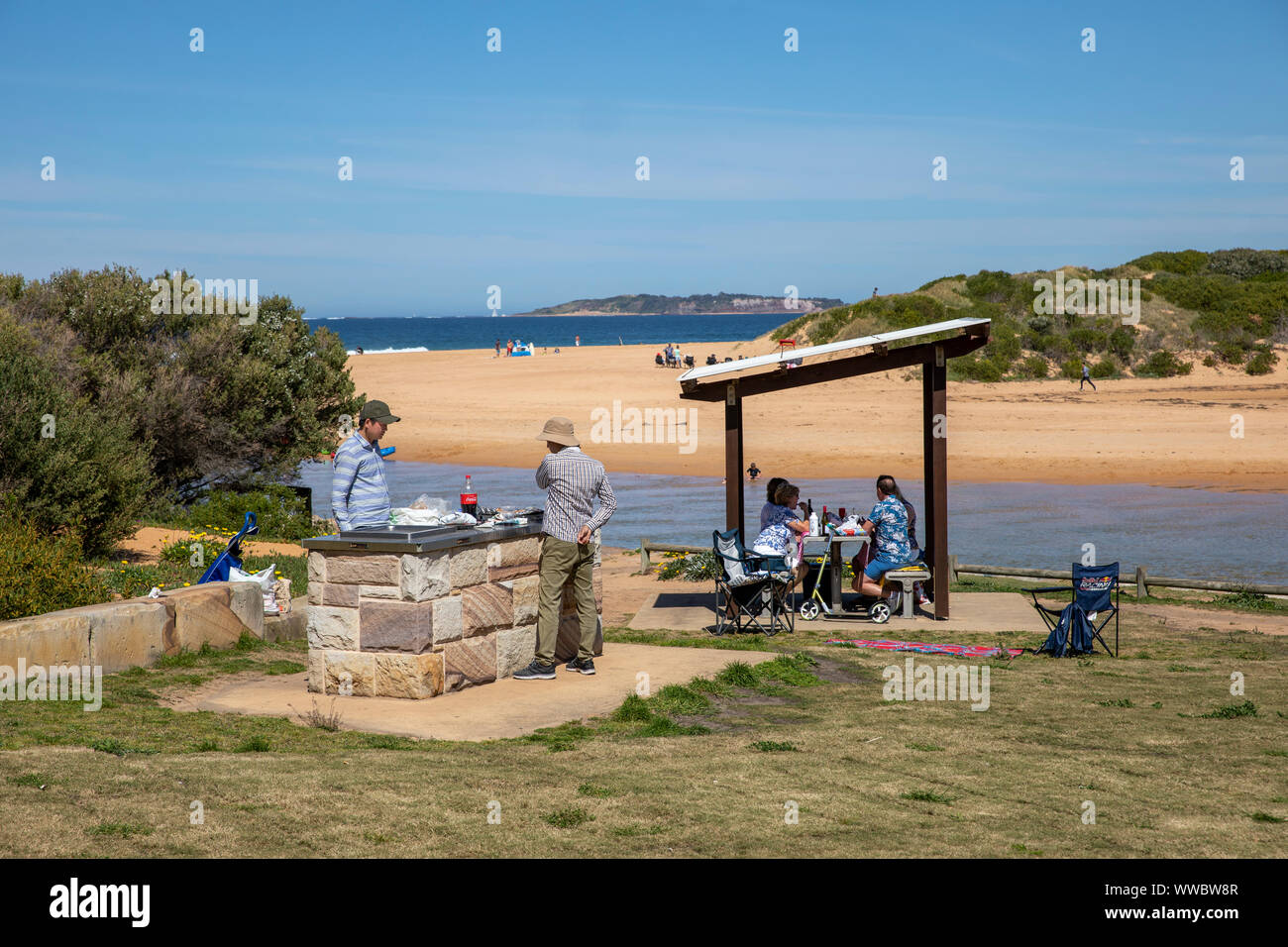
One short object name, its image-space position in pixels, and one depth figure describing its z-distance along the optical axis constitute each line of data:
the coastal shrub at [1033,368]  44.03
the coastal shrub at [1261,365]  42.50
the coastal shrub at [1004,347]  44.59
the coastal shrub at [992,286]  55.00
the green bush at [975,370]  43.00
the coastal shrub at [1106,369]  43.75
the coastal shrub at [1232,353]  44.00
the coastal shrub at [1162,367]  43.50
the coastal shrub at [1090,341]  45.72
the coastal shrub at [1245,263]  62.22
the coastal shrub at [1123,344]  45.41
